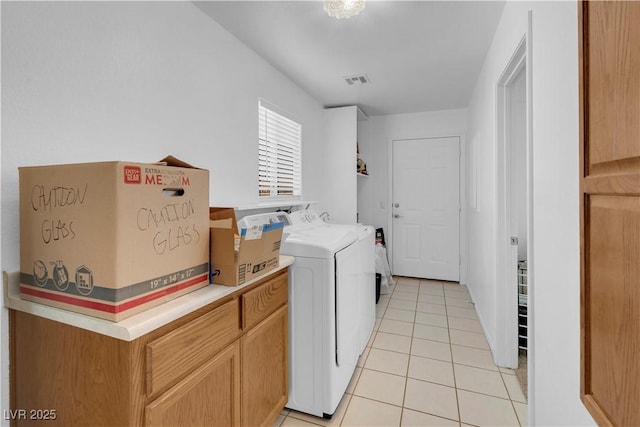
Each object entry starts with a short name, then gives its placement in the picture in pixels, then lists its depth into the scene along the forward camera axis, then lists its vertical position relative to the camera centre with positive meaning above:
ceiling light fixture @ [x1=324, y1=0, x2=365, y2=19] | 1.52 +1.08
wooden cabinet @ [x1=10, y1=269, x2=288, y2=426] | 0.85 -0.51
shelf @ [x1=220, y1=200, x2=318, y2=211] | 2.10 +0.09
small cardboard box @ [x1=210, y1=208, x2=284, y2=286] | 1.13 -0.14
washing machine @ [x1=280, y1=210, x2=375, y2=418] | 1.62 -0.61
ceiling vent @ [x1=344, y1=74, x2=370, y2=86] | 2.85 +1.33
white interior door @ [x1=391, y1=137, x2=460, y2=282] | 4.12 +0.09
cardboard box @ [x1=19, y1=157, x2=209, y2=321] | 0.82 -0.06
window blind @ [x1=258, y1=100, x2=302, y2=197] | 2.50 +0.56
